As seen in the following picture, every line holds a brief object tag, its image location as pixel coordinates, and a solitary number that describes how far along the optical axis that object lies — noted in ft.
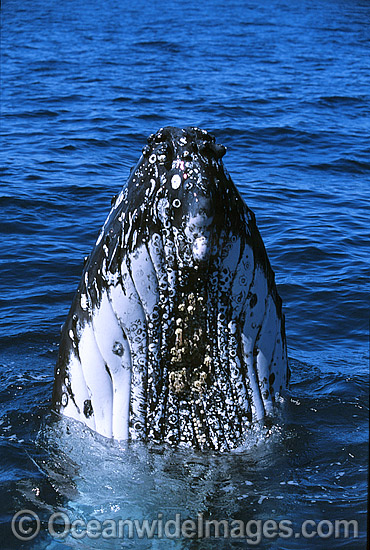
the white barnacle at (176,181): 30.53
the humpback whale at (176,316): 30.76
